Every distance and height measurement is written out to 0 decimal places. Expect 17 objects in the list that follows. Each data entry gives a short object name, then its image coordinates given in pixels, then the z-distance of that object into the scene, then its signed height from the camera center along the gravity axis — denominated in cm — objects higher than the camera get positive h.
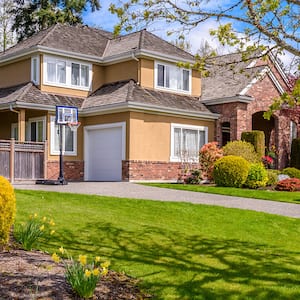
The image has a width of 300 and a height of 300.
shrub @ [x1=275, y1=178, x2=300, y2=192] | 1839 -93
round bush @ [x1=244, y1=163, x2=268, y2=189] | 1922 -67
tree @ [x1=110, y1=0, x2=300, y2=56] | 765 +223
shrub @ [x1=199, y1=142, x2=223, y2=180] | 2127 +14
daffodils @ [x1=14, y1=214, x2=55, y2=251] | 758 -117
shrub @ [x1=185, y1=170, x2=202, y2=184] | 2092 -79
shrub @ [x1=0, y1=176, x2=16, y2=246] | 741 -77
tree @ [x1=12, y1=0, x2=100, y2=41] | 3903 +1133
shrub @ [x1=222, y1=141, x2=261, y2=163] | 2162 +40
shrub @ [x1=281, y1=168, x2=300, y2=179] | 2242 -55
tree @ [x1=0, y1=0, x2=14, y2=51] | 4056 +1114
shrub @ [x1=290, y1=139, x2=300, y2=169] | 2580 +30
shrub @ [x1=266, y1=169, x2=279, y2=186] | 2012 -74
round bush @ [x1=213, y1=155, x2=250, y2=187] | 1912 -46
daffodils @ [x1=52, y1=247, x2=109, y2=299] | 546 -133
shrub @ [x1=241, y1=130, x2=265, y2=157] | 2344 +92
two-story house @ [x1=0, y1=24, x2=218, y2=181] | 2220 +247
